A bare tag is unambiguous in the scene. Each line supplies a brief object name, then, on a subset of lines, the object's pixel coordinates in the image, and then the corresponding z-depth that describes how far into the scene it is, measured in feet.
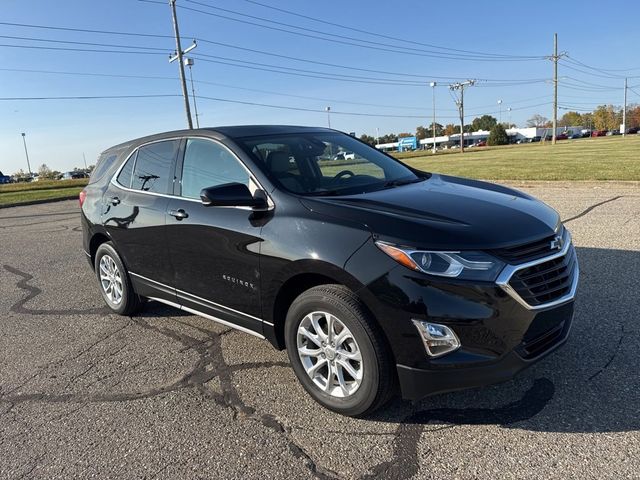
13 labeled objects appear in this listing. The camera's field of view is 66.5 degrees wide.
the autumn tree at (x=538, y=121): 504.35
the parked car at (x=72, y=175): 230.38
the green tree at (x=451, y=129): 564.76
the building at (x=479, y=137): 405.68
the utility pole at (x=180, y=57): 97.43
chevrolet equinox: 8.43
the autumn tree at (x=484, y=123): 495.41
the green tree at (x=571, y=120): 513.04
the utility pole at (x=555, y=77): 206.08
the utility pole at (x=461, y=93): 206.90
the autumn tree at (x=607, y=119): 426.92
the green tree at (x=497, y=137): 255.91
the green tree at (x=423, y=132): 531.25
